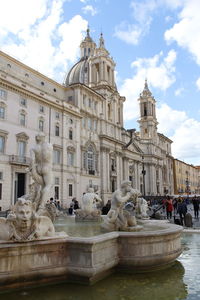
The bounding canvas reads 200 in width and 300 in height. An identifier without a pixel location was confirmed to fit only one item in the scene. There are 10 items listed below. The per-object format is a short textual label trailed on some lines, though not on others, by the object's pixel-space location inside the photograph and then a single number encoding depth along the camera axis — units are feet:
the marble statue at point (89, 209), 31.80
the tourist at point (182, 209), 49.97
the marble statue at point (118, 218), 20.58
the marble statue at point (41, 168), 22.79
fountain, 14.61
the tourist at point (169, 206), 57.11
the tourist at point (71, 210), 64.50
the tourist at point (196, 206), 64.80
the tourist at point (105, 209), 46.25
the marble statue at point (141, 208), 37.34
